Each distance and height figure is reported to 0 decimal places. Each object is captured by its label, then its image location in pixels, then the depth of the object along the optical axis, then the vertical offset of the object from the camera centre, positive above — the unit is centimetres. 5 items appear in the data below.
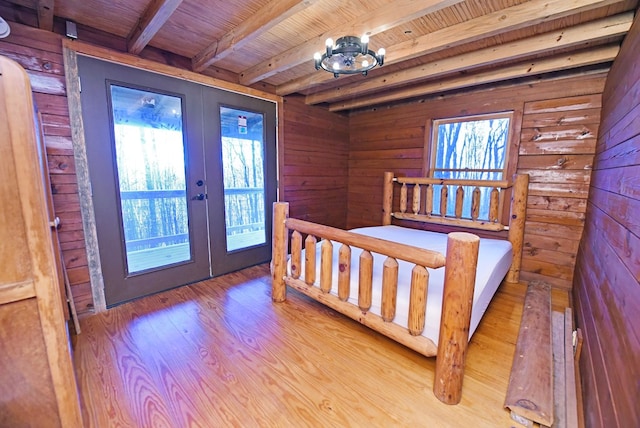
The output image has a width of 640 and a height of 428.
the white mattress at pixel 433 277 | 152 -69
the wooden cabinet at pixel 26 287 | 73 -32
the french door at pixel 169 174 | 214 +0
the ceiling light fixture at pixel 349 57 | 150 +70
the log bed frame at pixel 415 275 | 129 -62
